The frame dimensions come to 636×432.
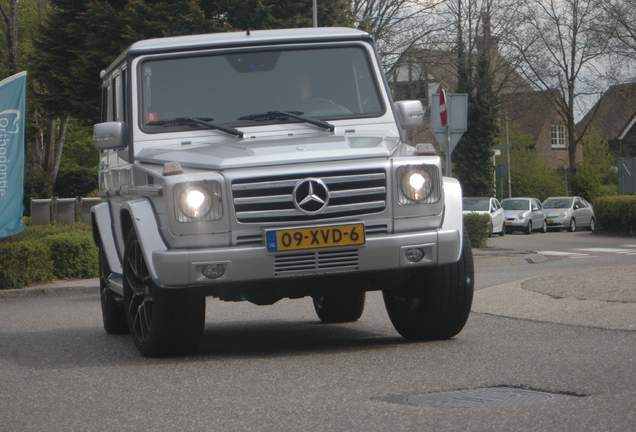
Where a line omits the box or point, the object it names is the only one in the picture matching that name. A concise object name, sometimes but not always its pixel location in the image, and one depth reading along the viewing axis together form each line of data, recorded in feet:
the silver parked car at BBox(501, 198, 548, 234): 130.31
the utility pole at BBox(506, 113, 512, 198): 178.49
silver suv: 20.56
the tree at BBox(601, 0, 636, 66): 139.03
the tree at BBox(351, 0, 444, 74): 134.10
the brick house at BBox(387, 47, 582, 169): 142.92
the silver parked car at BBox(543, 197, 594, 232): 138.82
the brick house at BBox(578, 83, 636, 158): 153.34
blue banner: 50.93
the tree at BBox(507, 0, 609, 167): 163.02
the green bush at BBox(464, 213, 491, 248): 83.15
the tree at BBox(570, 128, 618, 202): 185.16
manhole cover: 15.53
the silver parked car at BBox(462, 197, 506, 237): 122.93
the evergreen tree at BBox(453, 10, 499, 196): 168.25
